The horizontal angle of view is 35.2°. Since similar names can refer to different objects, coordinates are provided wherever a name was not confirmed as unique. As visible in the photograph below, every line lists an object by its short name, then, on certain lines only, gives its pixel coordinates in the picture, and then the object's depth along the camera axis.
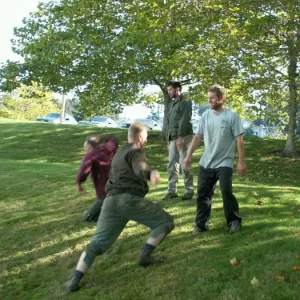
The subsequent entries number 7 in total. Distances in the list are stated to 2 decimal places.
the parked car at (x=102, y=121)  47.70
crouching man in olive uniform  5.19
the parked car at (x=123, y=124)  49.91
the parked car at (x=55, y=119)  47.25
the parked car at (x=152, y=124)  49.84
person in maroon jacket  6.70
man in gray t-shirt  5.90
